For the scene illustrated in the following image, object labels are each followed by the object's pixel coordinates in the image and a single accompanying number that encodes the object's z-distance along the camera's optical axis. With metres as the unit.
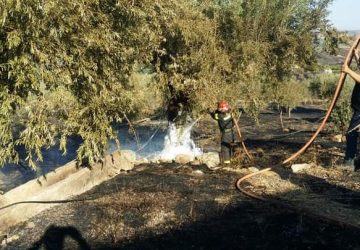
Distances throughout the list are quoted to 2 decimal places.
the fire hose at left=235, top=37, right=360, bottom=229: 8.47
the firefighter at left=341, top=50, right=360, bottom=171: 9.25
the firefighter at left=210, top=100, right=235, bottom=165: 11.54
